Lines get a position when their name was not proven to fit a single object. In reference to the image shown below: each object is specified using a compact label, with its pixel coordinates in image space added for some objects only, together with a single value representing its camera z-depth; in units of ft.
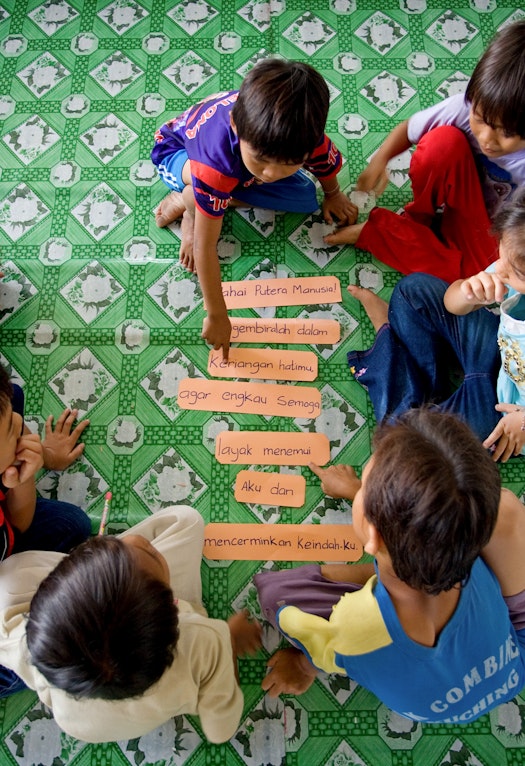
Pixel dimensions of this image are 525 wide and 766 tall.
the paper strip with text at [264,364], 4.07
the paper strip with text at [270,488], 3.81
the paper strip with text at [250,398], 4.00
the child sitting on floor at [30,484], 3.04
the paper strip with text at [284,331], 4.14
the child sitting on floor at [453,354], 3.53
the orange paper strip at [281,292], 4.24
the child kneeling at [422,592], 2.32
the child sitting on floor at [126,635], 2.36
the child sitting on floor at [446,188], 3.81
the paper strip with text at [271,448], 3.89
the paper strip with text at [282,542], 3.68
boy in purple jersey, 3.00
